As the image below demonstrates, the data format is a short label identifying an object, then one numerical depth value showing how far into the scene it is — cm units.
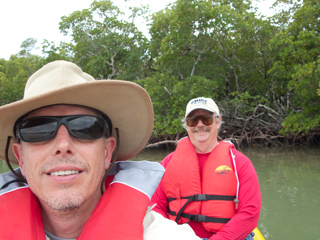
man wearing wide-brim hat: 104
